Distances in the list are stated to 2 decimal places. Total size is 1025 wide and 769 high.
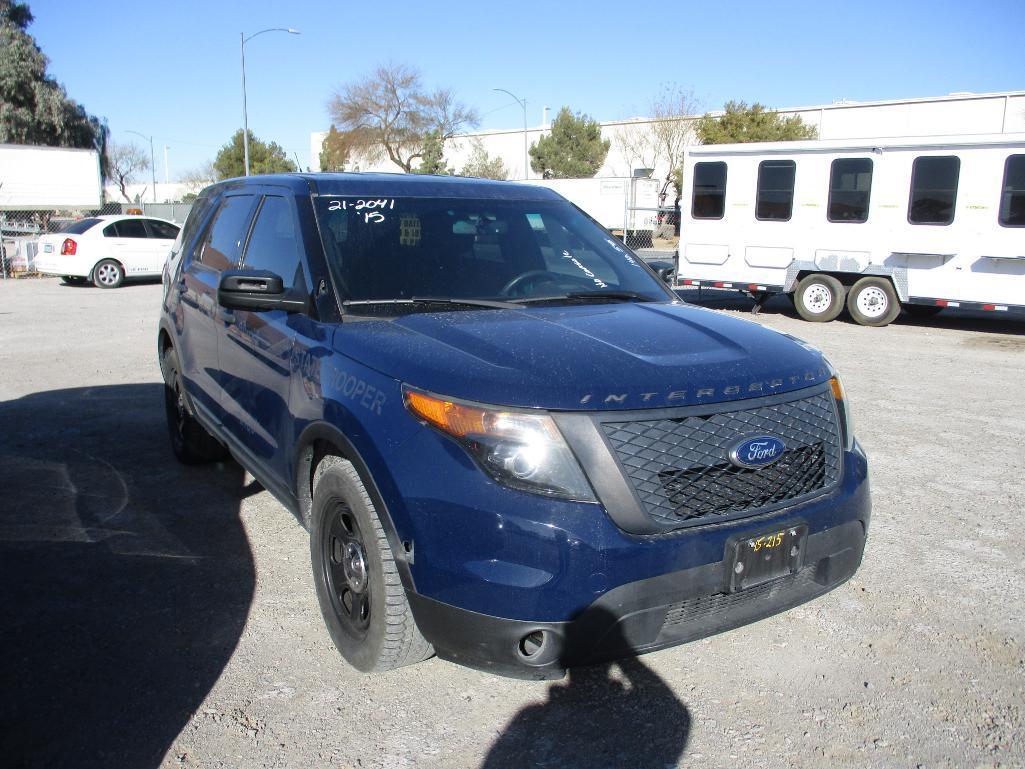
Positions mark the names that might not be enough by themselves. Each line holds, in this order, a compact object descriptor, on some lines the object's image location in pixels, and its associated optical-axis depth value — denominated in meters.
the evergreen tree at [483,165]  57.09
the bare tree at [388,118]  54.72
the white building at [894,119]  37.97
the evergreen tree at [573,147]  52.22
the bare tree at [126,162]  75.50
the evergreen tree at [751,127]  40.44
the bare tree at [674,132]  49.12
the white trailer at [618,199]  24.81
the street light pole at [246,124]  33.20
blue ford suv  2.55
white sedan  18.17
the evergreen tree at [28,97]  41.09
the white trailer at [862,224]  12.39
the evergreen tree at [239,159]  59.41
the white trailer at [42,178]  27.59
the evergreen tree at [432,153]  53.03
